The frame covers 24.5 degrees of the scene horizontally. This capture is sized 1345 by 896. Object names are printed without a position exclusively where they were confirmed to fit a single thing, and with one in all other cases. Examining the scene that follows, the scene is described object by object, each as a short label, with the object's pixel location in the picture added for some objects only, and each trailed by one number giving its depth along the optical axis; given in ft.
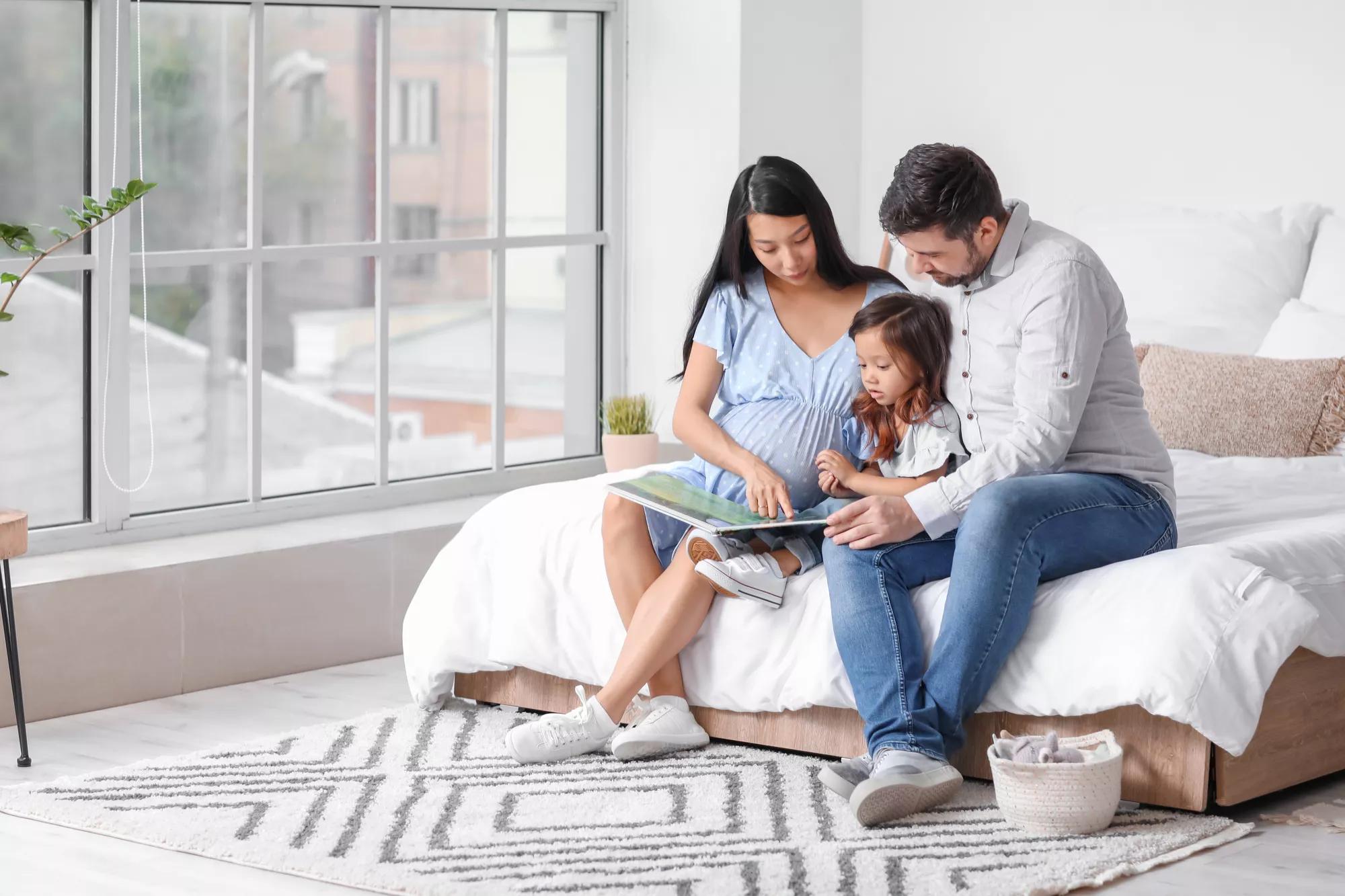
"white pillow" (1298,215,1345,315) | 22.96
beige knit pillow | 21.46
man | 15.58
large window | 21.91
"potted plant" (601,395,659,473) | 26.59
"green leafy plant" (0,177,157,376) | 17.76
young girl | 16.90
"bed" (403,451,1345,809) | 15.05
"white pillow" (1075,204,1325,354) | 23.45
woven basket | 14.80
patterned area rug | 14.01
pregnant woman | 17.59
